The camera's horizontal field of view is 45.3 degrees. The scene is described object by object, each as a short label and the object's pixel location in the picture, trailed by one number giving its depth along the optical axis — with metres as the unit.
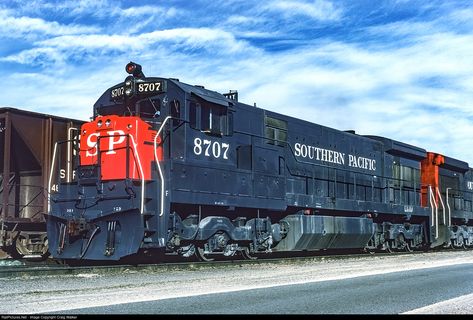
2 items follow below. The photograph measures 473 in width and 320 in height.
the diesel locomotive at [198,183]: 11.09
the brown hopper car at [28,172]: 13.83
